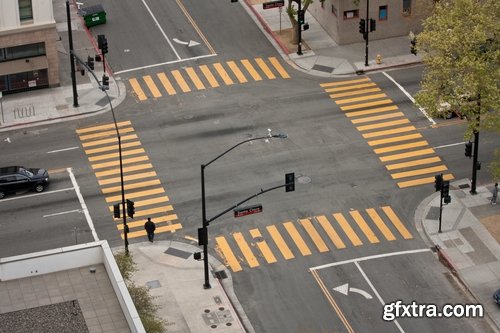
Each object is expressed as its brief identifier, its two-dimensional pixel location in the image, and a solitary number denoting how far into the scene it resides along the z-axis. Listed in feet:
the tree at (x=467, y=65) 244.63
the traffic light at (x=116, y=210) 247.58
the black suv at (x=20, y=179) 267.39
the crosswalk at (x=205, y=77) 308.19
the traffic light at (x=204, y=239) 229.58
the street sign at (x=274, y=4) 323.98
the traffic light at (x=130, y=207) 245.24
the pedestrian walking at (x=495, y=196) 263.08
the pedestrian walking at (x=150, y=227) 251.19
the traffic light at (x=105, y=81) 303.52
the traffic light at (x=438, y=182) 249.34
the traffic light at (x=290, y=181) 228.55
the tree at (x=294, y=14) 316.27
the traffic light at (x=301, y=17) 314.55
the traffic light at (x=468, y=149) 259.60
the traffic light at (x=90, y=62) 305.73
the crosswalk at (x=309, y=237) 249.75
